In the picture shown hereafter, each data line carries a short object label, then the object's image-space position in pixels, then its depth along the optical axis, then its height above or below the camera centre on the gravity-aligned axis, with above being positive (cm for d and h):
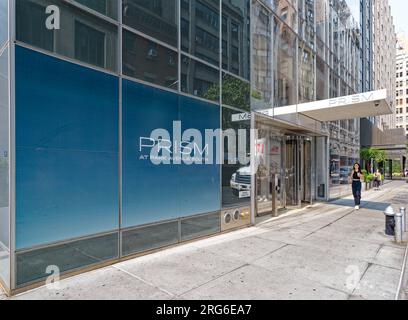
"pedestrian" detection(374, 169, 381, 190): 2239 -146
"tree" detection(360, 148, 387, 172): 2497 +73
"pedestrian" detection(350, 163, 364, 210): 1160 -88
